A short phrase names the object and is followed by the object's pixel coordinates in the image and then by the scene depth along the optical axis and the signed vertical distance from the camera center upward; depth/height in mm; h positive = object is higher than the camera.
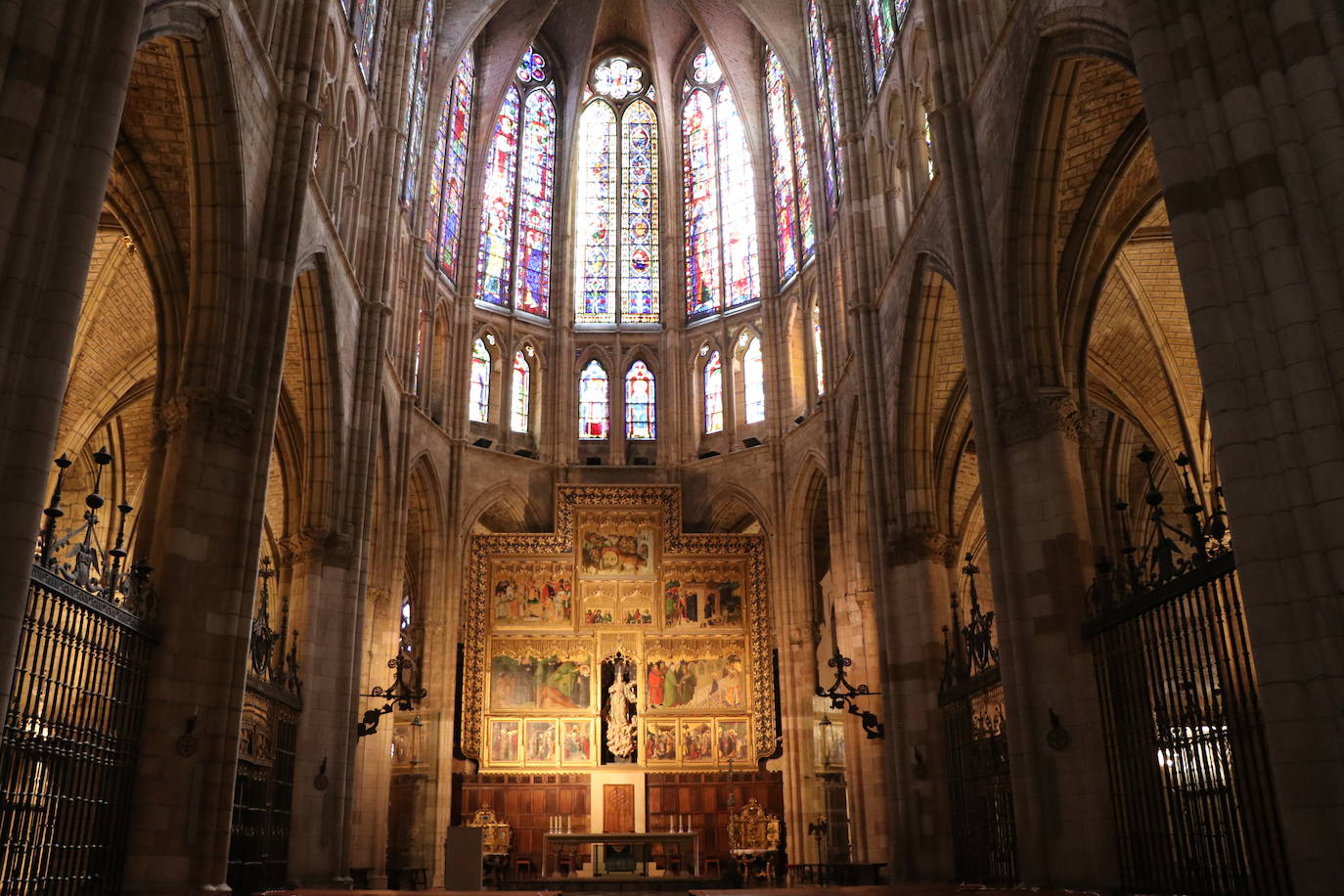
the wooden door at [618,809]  28641 +915
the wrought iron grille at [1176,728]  10430 +1036
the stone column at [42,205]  8562 +4919
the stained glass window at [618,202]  35438 +19338
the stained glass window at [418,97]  27141 +17210
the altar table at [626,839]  25281 +183
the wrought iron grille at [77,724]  10719 +1294
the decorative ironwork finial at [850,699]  21344 +2617
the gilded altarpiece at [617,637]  29422 +5251
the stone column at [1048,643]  13164 +2261
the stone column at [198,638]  12953 +2488
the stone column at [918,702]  19312 +2303
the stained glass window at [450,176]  31062 +17746
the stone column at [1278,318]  8117 +3746
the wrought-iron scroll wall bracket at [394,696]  20922 +2724
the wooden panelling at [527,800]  28500 +1167
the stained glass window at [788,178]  31547 +17769
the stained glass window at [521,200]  34281 +18878
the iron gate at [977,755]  16609 +1228
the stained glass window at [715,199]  34312 +18789
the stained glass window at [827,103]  27375 +17066
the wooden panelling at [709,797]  28844 +1162
